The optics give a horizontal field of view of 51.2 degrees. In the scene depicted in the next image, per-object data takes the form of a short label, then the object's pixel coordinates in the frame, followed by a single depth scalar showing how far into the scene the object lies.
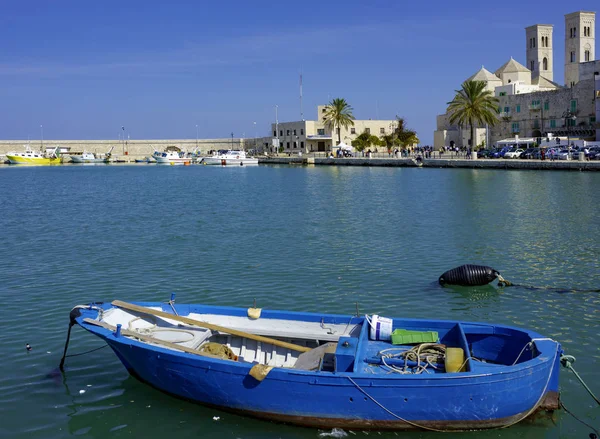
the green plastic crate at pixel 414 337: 9.42
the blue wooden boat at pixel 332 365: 7.98
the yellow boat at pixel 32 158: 115.79
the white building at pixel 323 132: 112.19
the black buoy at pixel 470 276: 15.76
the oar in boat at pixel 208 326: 9.45
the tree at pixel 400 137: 101.44
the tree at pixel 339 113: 99.94
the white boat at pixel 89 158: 122.25
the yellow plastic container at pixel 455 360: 8.35
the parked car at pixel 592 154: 58.44
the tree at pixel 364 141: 102.31
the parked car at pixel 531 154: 65.88
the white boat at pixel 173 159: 117.62
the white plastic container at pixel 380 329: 9.60
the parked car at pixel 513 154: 68.06
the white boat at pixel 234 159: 106.69
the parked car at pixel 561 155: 59.84
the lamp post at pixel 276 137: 120.94
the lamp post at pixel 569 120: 69.50
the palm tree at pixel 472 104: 68.50
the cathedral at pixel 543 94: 71.88
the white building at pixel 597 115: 68.31
